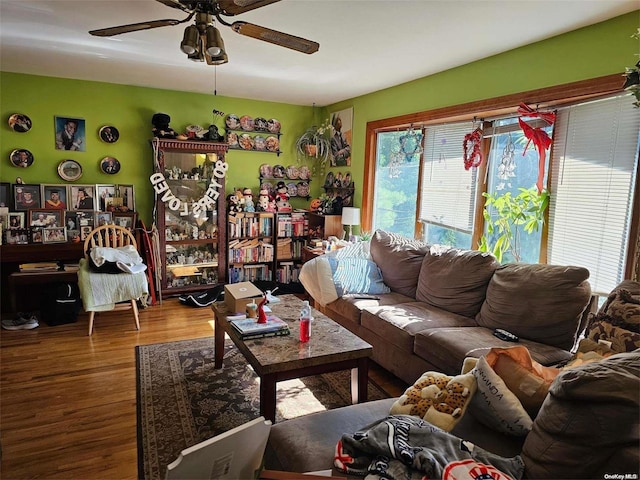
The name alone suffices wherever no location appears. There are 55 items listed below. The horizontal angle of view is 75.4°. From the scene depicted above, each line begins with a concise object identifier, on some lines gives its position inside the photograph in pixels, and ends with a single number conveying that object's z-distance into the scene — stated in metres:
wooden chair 3.78
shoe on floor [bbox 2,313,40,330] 3.64
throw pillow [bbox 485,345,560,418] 1.54
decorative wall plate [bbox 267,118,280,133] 5.27
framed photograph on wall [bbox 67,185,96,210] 4.38
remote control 2.46
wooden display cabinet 4.63
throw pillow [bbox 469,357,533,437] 1.49
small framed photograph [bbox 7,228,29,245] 4.05
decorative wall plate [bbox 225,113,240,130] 5.07
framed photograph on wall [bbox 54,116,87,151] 4.35
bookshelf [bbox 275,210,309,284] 5.30
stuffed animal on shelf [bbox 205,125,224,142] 4.71
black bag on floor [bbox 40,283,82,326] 3.77
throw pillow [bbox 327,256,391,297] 3.48
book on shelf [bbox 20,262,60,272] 3.92
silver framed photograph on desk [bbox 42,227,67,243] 4.19
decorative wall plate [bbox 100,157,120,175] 4.55
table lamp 4.62
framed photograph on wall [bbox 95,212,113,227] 4.42
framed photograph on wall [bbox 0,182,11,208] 4.11
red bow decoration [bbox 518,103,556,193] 2.85
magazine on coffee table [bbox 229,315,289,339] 2.35
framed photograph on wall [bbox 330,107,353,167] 5.01
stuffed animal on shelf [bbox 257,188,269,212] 5.19
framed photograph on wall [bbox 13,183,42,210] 4.15
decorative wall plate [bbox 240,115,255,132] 5.14
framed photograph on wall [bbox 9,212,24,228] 4.05
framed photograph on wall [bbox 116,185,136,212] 4.62
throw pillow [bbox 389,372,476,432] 1.53
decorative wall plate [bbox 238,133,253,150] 5.16
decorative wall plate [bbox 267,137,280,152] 5.31
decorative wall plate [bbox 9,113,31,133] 4.16
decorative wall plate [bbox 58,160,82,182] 4.39
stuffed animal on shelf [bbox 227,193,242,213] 5.02
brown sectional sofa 2.39
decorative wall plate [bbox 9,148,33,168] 4.20
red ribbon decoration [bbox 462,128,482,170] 3.41
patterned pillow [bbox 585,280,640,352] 1.91
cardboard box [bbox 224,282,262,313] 2.76
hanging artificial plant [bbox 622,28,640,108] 1.95
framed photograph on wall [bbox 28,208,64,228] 4.15
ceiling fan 1.96
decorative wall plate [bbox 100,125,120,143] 4.50
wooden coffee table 2.06
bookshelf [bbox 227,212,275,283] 5.05
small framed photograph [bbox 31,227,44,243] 4.14
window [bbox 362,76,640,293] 2.49
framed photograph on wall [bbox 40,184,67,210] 4.27
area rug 2.18
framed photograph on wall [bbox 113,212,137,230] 4.54
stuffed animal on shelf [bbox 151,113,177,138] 4.48
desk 3.93
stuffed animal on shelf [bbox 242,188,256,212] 5.09
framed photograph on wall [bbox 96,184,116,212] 4.49
